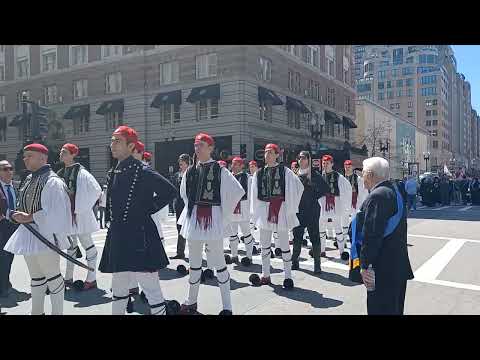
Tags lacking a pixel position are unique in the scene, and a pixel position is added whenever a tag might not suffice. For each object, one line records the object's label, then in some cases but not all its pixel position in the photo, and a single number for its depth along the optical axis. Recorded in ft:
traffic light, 37.11
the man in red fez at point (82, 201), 20.47
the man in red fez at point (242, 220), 27.99
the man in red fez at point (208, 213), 16.71
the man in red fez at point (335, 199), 30.94
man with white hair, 11.41
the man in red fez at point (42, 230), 14.42
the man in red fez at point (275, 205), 21.06
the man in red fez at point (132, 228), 13.01
